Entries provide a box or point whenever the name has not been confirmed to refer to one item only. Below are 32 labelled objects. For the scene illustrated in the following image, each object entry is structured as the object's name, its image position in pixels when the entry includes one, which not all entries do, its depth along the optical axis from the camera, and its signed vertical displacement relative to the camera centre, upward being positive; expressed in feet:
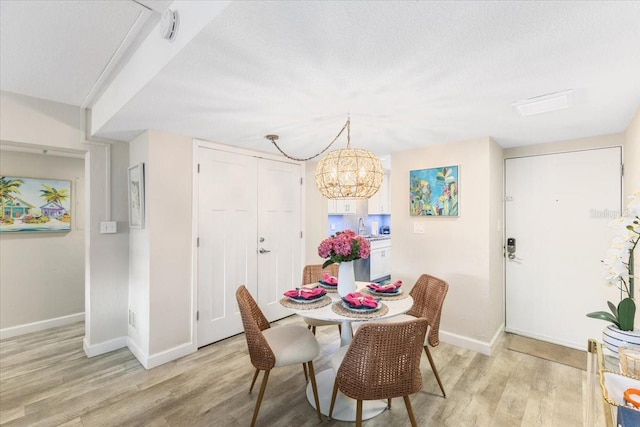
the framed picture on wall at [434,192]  9.89 +0.77
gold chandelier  6.85 +0.96
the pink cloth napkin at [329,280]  8.38 -2.01
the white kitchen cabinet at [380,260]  17.15 -2.95
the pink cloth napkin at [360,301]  6.22 -1.97
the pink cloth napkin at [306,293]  6.93 -2.01
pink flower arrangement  6.91 -0.87
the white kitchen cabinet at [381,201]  19.61 +0.82
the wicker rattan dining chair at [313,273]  9.83 -2.14
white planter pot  4.09 -1.86
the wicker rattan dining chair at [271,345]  5.90 -3.02
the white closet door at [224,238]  9.77 -0.91
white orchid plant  4.05 -0.67
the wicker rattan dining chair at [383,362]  4.88 -2.64
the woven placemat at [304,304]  6.49 -2.16
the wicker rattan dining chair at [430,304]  7.03 -2.48
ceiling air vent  6.04 +2.46
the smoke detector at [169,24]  4.47 +2.99
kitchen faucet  20.12 -0.95
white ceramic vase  7.23 -1.70
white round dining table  6.02 -4.49
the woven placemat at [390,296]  7.17 -2.16
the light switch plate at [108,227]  9.34 -0.46
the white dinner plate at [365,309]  6.14 -2.11
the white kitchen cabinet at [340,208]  18.06 +0.30
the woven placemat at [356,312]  5.93 -2.16
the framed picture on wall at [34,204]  10.55 +0.34
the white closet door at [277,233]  11.50 -0.86
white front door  9.14 -0.91
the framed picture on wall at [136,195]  8.71 +0.56
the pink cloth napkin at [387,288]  7.52 -2.02
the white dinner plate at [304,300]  6.79 -2.12
